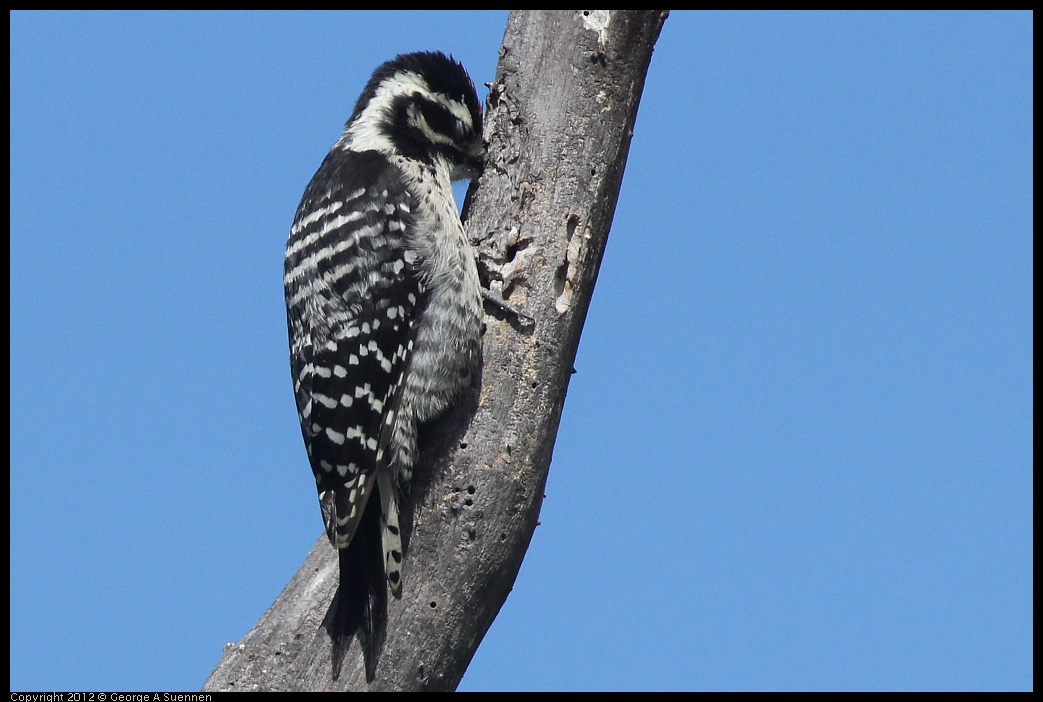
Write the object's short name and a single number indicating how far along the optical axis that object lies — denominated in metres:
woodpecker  7.12
